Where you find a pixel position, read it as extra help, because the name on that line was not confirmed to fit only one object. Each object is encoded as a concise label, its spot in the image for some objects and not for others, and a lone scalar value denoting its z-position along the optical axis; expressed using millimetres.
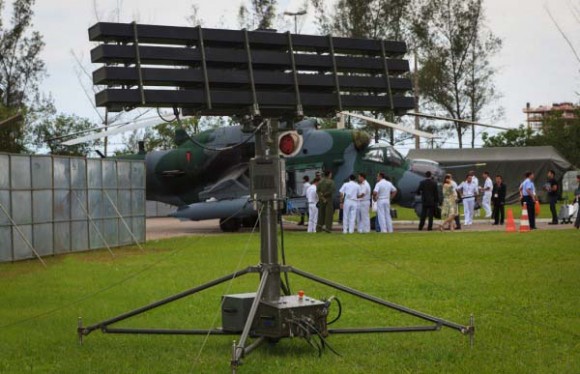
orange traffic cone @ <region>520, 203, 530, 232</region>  27016
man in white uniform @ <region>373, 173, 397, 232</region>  28031
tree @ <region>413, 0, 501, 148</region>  58219
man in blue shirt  27812
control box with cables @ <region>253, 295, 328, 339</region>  8625
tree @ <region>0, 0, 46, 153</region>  54375
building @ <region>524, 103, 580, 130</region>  85875
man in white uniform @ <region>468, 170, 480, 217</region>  31608
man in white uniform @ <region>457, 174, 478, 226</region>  31266
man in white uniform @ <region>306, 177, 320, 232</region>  29531
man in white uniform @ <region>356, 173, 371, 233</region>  28219
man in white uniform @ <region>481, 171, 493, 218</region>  35312
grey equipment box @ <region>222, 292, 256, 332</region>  8922
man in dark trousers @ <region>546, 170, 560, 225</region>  29422
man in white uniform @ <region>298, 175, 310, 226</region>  30316
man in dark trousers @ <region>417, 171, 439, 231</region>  28219
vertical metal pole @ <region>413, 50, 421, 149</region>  55312
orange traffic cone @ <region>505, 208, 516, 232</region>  27047
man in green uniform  28594
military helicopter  29938
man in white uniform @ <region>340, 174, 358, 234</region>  28281
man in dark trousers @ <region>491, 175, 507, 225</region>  30594
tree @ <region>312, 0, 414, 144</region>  53594
